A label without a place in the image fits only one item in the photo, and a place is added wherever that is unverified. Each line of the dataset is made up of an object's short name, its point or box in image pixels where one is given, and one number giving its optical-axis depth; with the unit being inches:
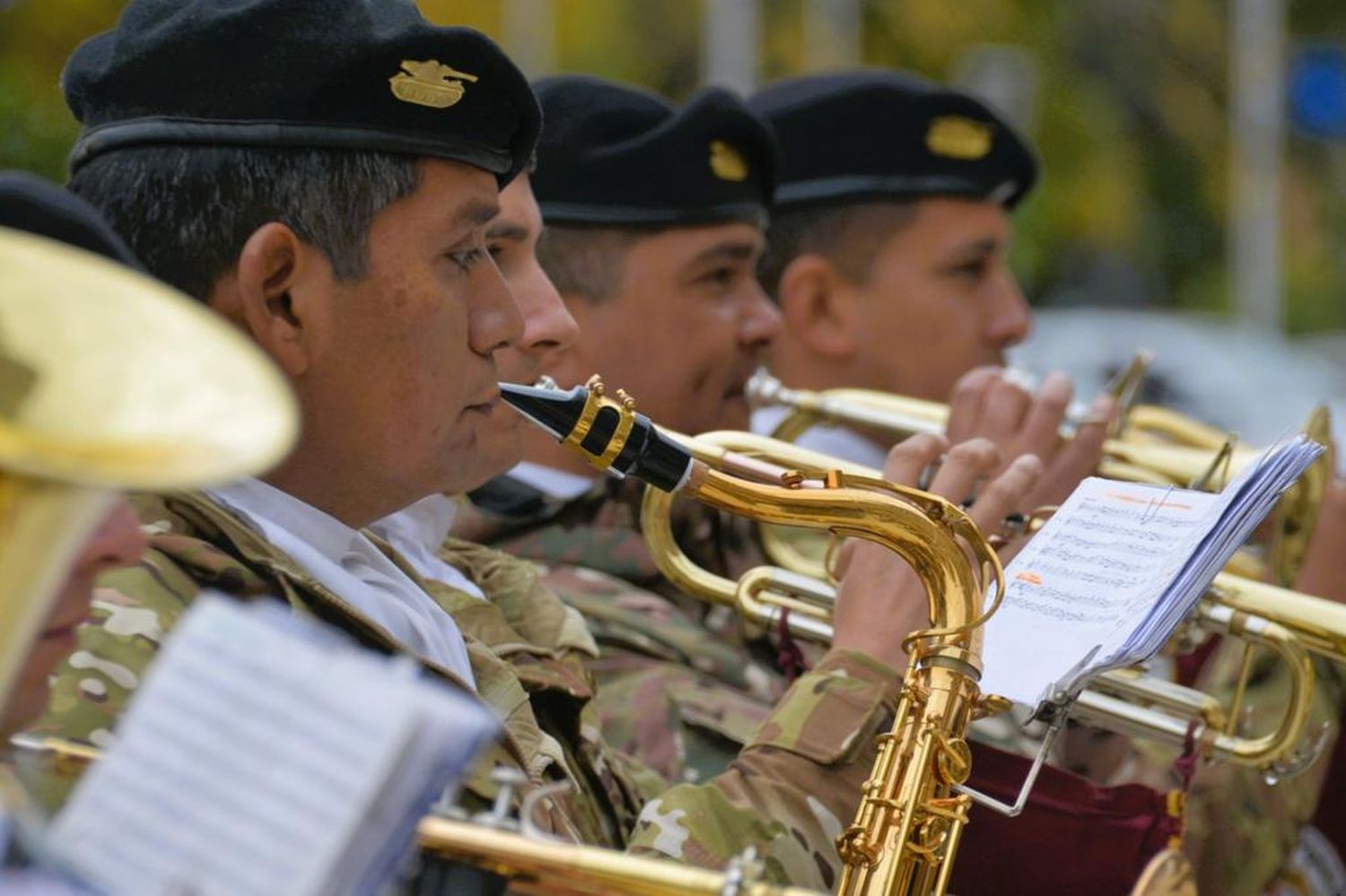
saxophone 188.5
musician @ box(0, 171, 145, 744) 128.6
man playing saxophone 196.7
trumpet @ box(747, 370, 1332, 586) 316.5
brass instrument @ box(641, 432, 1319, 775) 267.9
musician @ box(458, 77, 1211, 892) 306.2
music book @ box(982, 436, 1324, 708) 183.9
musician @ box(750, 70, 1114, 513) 382.9
